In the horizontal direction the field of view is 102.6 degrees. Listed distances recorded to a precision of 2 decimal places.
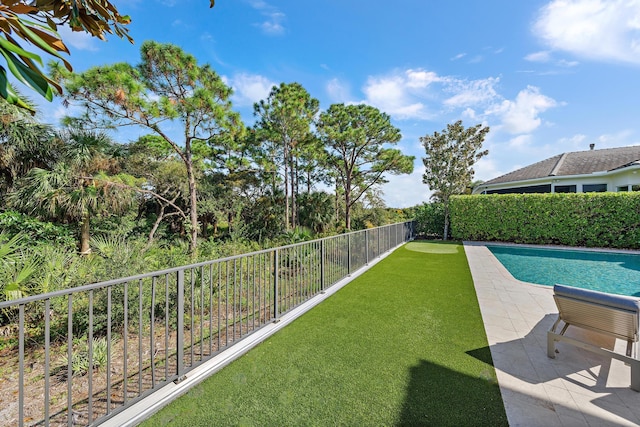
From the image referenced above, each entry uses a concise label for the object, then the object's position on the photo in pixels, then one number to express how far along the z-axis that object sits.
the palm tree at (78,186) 7.16
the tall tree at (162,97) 6.44
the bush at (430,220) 14.19
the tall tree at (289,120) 11.15
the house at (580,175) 11.51
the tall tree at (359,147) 13.52
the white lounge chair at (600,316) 2.29
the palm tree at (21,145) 6.98
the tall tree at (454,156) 13.63
